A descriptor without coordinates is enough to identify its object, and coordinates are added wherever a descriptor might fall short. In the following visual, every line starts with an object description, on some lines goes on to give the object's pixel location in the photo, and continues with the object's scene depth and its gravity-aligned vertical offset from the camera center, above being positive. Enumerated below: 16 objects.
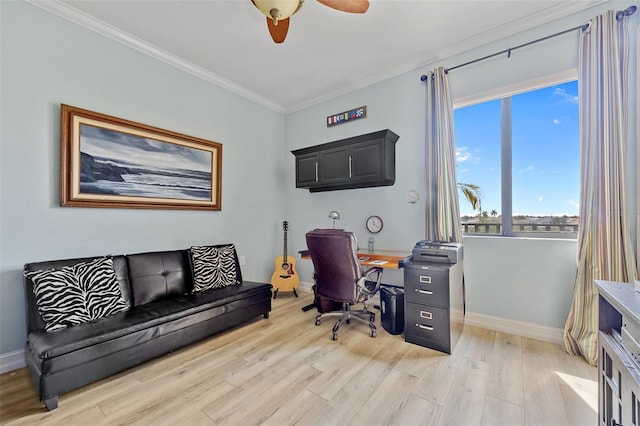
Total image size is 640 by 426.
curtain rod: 2.01 +1.57
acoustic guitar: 3.78 -0.87
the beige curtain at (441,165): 2.71 +0.53
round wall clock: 3.35 -0.11
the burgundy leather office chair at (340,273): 2.40 -0.56
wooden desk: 2.49 -0.44
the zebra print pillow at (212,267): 2.71 -0.56
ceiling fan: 1.53 +1.30
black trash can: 2.55 -0.93
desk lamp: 3.50 +0.01
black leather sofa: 1.62 -0.82
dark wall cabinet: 3.07 +0.67
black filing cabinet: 2.20 -0.78
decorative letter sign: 3.52 +1.39
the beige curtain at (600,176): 1.98 +0.31
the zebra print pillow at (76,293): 1.84 -0.58
